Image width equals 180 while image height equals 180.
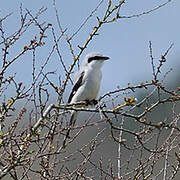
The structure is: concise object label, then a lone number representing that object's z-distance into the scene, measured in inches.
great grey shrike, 443.5
